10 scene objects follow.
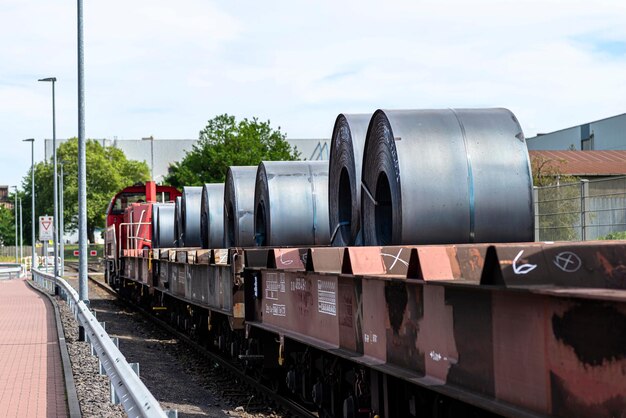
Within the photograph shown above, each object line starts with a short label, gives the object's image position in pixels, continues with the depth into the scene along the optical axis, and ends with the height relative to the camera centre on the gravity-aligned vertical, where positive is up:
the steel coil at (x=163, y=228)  27.86 +0.61
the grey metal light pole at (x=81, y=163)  21.41 +1.95
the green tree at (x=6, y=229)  141.62 +3.53
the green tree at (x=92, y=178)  100.62 +7.73
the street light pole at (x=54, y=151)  39.97 +4.35
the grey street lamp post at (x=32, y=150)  60.03 +6.24
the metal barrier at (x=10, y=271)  61.56 -1.18
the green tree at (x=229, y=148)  65.04 +6.70
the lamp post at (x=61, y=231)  50.44 +1.04
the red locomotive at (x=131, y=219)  31.05 +1.06
